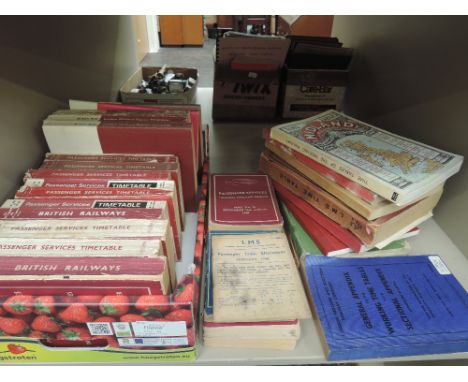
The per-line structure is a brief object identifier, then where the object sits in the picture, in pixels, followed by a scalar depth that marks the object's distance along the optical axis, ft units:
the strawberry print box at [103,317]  1.27
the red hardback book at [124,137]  2.05
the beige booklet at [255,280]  1.55
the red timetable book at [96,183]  1.85
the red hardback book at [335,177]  1.88
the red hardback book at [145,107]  2.38
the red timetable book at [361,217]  1.92
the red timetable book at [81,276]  1.31
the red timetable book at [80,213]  1.65
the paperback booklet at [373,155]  1.83
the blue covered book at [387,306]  1.56
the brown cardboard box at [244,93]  3.55
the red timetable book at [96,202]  1.71
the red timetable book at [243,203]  2.07
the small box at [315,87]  3.52
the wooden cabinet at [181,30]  13.58
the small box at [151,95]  3.35
